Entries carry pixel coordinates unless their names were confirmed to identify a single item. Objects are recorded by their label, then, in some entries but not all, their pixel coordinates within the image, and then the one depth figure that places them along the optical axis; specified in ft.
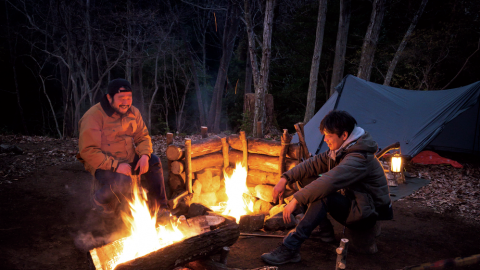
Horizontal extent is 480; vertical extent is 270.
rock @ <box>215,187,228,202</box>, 15.08
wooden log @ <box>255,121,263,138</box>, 15.27
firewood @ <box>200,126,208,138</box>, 15.55
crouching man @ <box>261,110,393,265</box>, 8.25
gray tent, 20.30
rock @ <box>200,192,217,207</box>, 14.33
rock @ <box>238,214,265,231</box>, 11.87
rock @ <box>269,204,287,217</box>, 12.91
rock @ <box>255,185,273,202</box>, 14.36
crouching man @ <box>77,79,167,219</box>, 10.09
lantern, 17.78
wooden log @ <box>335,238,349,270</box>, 7.18
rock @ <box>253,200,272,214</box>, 14.16
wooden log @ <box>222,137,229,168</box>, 15.20
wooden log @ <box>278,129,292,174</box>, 13.82
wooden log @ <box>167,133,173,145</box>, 14.09
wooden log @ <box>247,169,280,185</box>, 14.75
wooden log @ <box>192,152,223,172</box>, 14.58
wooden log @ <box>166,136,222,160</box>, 13.65
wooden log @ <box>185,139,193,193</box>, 13.57
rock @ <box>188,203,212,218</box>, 12.76
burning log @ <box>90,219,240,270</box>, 7.06
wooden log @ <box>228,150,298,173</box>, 14.40
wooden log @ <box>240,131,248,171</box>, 14.73
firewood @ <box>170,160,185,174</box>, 13.88
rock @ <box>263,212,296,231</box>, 11.65
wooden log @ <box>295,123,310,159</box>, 13.75
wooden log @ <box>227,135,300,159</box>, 14.10
